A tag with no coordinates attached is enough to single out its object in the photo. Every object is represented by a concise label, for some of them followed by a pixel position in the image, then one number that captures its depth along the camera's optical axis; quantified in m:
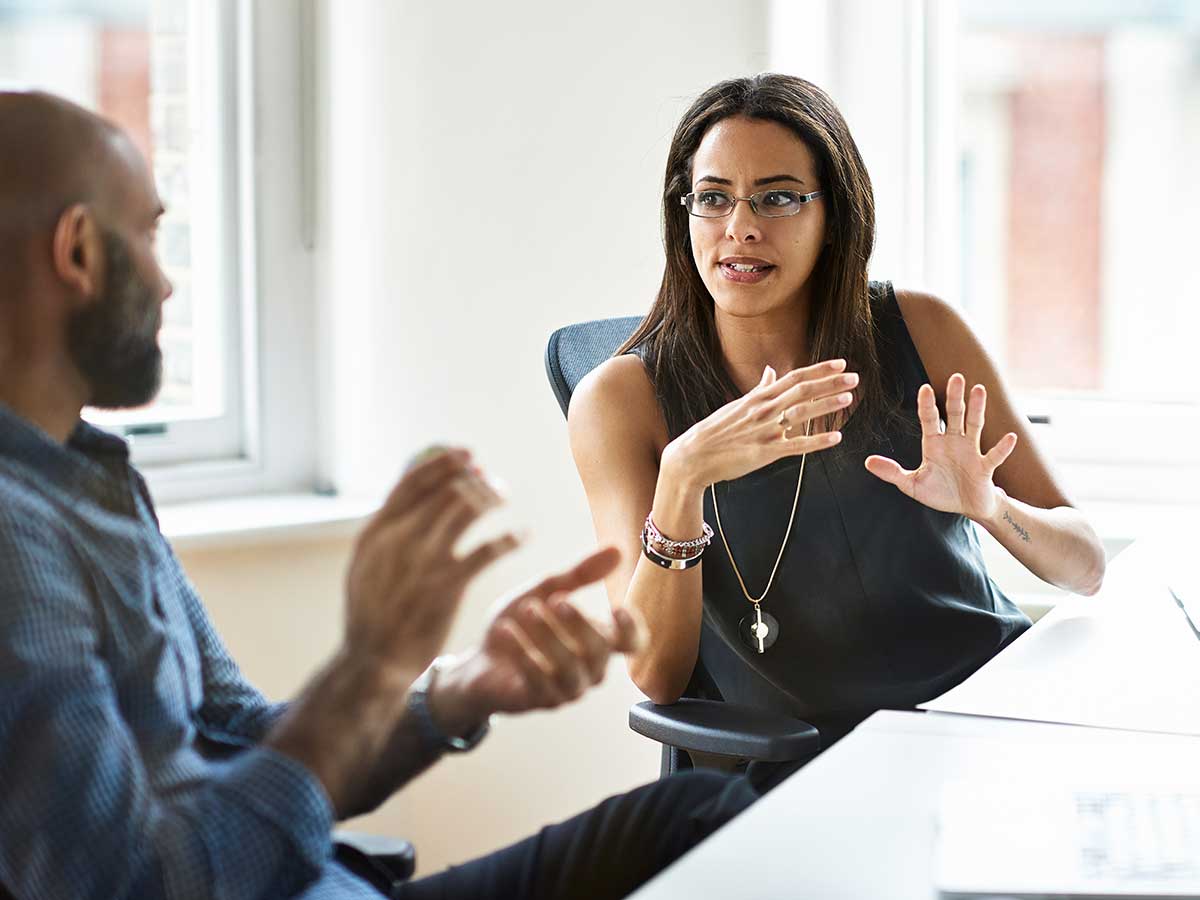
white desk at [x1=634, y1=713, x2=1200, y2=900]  1.49
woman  2.13
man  1.27
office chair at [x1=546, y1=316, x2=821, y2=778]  1.89
